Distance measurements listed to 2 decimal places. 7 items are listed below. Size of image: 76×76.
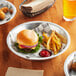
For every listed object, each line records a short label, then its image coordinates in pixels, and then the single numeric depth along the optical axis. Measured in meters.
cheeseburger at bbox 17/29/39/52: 1.27
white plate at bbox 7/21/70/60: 1.24
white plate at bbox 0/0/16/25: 1.49
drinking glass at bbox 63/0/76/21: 1.43
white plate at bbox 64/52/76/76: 1.08
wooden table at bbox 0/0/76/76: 1.21
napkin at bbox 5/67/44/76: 1.16
